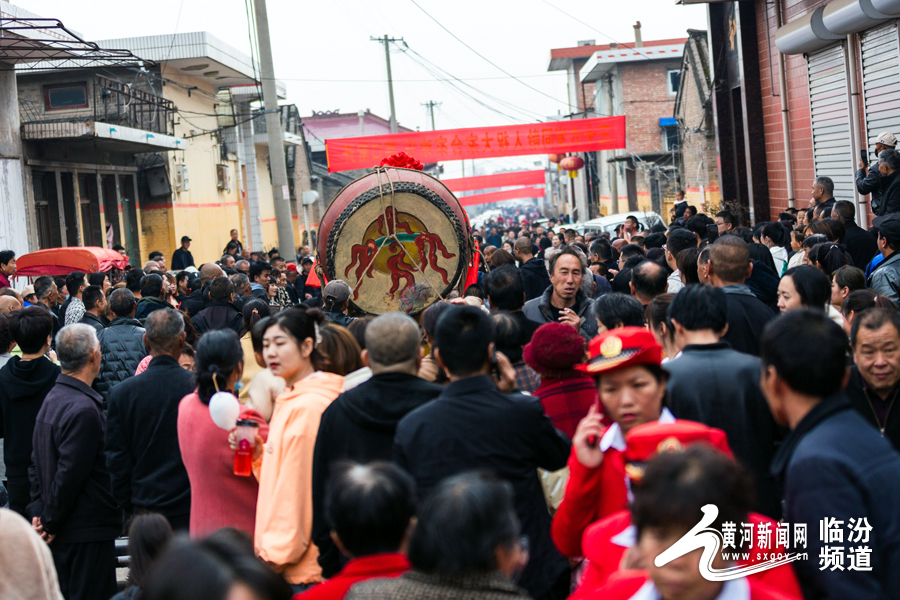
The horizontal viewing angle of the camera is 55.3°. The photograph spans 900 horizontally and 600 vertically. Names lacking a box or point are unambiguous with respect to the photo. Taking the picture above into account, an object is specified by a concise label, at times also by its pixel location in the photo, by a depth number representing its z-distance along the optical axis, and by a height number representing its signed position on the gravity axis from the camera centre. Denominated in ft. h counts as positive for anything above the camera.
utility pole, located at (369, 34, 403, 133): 117.70 +32.17
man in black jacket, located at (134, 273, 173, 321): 25.39 +0.09
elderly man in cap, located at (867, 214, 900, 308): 18.63 -0.59
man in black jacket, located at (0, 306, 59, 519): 16.93 -1.69
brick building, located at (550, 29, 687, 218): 98.43 +18.55
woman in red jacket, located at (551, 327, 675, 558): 9.03 -1.71
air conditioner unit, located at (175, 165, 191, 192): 68.69 +9.50
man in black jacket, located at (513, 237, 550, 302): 27.66 -0.32
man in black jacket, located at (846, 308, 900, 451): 11.64 -1.80
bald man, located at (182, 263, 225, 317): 27.30 +0.09
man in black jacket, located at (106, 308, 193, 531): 14.52 -2.56
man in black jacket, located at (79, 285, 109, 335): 23.21 -0.01
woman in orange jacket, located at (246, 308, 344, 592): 11.34 -2.64
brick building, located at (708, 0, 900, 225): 32.76 +7.08
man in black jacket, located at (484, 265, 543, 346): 18.10 -0.46
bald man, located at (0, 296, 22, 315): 23.43 +0.19
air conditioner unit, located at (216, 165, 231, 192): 80.89 +10.98
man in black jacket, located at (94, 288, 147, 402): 20.33 -1.13
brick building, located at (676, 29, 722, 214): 64.90 +10.29
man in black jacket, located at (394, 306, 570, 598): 9.84 -1.92
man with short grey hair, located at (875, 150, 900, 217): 25.91 +1.80
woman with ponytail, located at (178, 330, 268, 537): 12.78 -2.45
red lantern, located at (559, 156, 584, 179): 92.01 +10.78
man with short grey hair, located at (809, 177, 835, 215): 29.71 +1.80
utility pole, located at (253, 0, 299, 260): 56.44 +11.44
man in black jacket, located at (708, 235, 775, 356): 14.61 -0.76
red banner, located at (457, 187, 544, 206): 111.24 +13.18
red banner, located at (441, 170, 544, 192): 120.67 +12.84
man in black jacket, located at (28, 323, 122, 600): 15.01 -3.08
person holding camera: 26.53 +1.86
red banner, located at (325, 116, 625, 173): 60.44 +9.18
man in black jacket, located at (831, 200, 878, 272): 23.82 -0.14
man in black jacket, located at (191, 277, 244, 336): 24.68 -0.55
